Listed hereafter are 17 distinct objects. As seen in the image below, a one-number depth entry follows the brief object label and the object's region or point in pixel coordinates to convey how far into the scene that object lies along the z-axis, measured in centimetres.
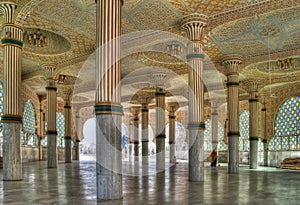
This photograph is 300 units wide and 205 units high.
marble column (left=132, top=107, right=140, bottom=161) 3403
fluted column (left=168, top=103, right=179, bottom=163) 3008
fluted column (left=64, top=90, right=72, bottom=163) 2844
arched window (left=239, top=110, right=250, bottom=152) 3361
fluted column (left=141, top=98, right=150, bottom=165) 2659
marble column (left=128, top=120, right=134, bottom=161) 4155
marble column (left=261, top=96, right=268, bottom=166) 3042
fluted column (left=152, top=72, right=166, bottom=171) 2228
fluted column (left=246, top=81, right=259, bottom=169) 2423
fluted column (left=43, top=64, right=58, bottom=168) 2141
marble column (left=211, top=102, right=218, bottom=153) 3522
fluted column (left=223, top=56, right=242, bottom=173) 1934
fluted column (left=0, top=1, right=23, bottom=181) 1274
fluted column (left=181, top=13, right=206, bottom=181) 1365
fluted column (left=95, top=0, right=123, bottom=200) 846
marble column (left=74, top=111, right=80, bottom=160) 3438
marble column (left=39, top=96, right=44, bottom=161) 3216
